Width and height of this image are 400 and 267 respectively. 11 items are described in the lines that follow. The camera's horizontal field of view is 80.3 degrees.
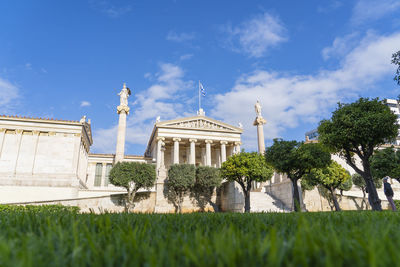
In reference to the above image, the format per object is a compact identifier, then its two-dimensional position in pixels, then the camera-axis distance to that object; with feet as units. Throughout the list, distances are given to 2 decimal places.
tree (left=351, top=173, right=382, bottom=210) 124.91
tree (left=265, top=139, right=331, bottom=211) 64.23
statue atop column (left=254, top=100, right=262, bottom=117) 163.22
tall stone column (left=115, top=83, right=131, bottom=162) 134.21
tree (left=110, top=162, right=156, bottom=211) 97.71
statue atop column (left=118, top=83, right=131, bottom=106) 143.13
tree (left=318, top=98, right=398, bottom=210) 50.29
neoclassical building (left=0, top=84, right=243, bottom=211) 102.99
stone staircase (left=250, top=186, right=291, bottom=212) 100.73
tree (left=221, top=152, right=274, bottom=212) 87.61
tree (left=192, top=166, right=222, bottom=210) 108.27
